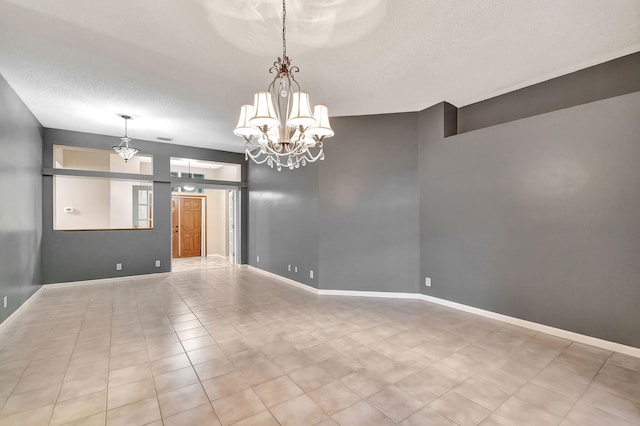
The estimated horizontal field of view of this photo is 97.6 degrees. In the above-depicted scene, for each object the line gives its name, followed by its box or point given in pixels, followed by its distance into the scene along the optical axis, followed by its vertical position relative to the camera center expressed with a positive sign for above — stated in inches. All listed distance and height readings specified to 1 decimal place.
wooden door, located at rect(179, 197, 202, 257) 372.2 -16.7
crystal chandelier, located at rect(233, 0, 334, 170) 90.0 +30.5
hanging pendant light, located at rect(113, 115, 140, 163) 192.4 +44.6
